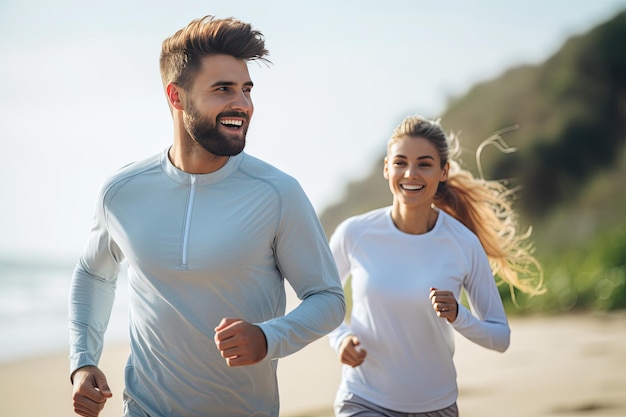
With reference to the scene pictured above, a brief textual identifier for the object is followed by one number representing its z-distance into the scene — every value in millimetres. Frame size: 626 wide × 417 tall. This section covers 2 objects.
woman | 4562
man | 3230
